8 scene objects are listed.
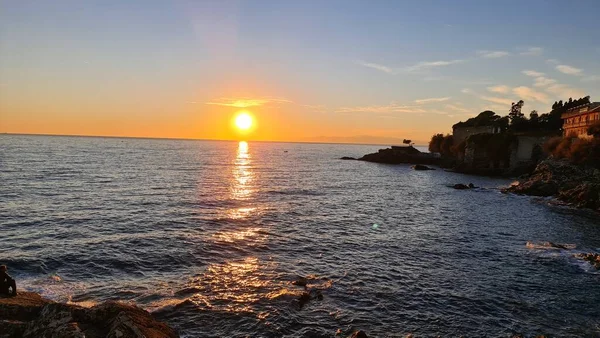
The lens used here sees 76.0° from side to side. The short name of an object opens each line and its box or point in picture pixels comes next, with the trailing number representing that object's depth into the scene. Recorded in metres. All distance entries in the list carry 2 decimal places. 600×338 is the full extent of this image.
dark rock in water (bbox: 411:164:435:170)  119.46
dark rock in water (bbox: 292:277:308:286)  22.23
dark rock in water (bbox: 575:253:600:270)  26.84
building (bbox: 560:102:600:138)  78.00
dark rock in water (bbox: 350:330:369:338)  15.87
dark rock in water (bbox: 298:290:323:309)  19.75
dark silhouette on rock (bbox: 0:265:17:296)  15.32
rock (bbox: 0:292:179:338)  11.30
